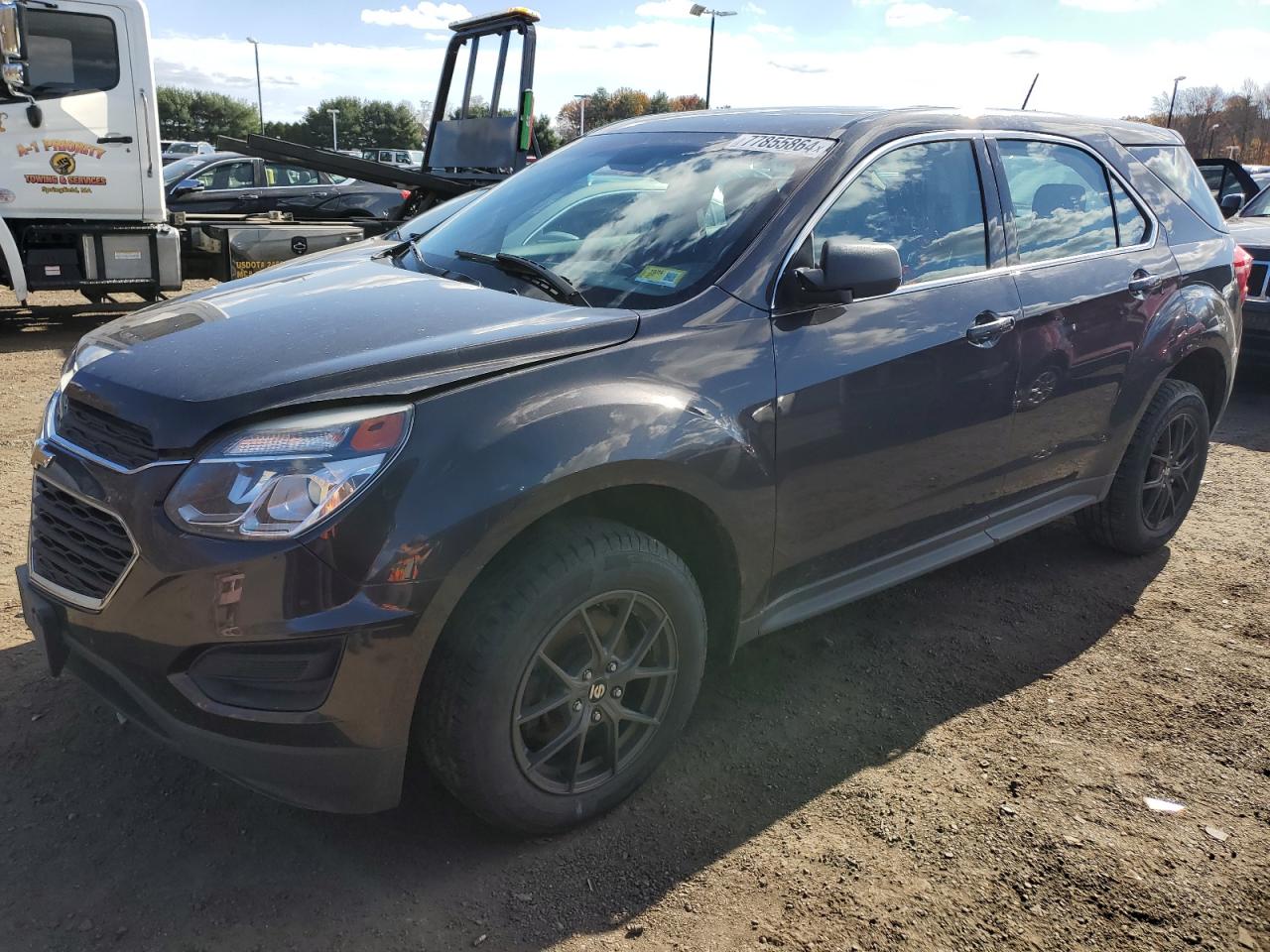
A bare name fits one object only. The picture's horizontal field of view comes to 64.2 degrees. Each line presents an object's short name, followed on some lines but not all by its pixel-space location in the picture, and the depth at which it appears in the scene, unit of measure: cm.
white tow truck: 812
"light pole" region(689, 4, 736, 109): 3912
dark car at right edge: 794
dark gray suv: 214
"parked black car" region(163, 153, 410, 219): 1316
